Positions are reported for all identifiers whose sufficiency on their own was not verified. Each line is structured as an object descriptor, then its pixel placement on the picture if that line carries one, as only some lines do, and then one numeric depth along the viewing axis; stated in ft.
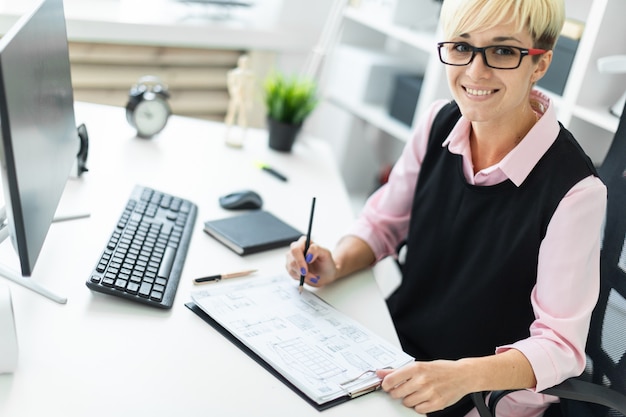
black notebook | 4.90
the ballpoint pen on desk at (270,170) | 6.23
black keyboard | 4.01
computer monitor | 3.20
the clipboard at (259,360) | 3.49
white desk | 3.28
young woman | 3.96
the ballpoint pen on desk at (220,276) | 4.38
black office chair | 4.31
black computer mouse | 5.44
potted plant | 6.73
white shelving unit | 5.71
